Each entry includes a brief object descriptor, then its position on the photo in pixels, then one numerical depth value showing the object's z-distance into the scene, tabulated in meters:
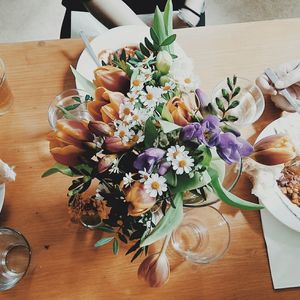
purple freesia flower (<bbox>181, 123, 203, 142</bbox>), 0.49
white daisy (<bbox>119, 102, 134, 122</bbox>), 0.51
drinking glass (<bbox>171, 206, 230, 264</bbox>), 0.78
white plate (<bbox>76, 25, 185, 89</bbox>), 0.90
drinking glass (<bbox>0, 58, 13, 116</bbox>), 0.84
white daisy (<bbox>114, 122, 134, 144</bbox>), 0.51
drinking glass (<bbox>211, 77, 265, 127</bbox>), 0.85
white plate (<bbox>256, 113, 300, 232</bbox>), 0.80
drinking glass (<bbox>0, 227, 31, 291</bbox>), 0.78
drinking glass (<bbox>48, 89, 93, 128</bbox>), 0.86
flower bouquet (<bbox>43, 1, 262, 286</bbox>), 0.50
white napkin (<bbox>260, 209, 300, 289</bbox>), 0.78
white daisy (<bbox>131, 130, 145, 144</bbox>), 0.52
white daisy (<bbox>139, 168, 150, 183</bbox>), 0.49
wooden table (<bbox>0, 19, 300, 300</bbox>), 0.77
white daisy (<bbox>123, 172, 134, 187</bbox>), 0.50
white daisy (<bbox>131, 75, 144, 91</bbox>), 0.53
